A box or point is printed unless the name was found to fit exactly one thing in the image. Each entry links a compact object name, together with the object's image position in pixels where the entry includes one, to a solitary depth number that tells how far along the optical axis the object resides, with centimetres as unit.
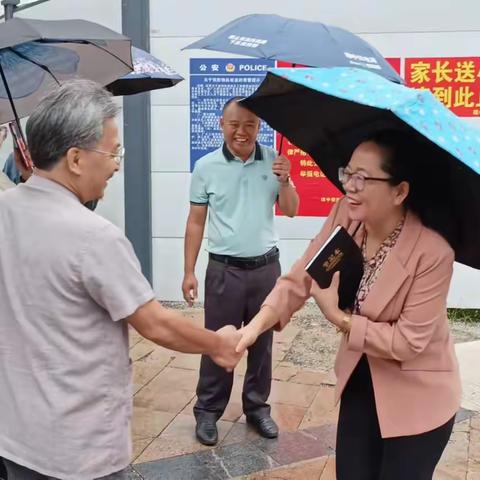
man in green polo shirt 393
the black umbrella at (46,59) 311
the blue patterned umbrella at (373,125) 199
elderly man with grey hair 195
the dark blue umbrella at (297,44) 336
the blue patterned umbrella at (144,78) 432
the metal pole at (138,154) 625
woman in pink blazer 226
